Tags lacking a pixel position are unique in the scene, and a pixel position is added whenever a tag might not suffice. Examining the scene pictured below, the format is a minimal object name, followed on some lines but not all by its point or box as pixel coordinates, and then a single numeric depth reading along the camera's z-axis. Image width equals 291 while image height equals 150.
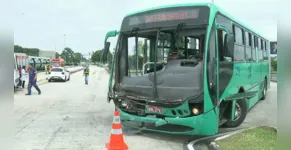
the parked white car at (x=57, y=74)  31.19
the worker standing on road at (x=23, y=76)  21.77
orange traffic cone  6.34
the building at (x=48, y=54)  95.81
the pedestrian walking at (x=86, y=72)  26.72
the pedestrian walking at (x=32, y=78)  17.75
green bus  6.69
